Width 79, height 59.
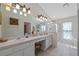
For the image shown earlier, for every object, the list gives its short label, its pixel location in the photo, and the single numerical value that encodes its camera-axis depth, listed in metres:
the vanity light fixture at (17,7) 1.04
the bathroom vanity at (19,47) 0.89
